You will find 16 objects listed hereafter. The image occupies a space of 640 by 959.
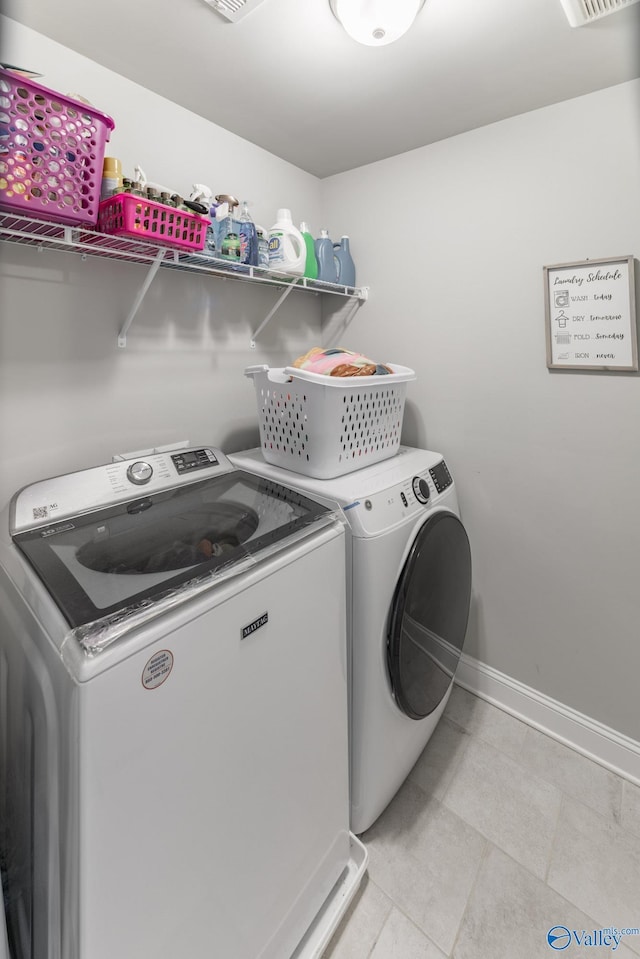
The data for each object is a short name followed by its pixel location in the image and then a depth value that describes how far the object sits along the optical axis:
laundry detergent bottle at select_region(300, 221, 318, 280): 1.80
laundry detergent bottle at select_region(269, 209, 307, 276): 1.67
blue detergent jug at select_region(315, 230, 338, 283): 1.96
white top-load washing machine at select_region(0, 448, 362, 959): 0.71
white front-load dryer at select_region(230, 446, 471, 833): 1.29
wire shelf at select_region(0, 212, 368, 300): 1.10
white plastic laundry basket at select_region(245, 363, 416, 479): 1.39
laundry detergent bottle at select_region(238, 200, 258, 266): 1.56
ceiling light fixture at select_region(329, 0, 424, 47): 1.08
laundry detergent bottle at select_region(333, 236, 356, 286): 2.07
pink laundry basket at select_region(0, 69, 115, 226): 0.91
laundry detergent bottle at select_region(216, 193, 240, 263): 1.49
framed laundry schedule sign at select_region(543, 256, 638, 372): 1.50
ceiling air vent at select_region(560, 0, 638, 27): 1.10
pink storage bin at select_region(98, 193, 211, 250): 1.09
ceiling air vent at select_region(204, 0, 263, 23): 1.11
